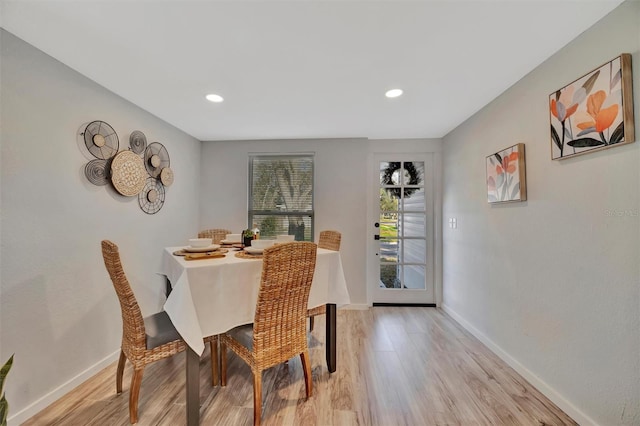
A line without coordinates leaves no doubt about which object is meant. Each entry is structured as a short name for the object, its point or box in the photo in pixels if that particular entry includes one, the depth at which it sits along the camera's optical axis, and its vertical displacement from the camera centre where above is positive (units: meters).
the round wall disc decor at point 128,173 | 2.12 +0.39
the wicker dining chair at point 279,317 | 1.39 -0.59
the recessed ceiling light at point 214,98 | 2.20 +1.08
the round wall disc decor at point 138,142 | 2.33 +0.73
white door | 3.44 -0.16
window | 3.50 +0.33
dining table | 1.32 -0.46
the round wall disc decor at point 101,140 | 1.92 +0.62
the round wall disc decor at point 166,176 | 2.72 +0.46
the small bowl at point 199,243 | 1.86 -0.19
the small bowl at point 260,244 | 1.79 -0.19
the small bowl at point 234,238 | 2.34 -0.19
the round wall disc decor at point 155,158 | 2.55 +0.63
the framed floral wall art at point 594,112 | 1.23 +0.61
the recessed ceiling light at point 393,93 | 2.10 +1.09
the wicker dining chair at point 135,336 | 1.40 -0.71
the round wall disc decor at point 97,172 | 1.92 +0.36
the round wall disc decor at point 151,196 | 2.49 +0.22
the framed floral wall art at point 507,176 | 1.91 +0.37
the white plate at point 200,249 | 1.78 -0.23
